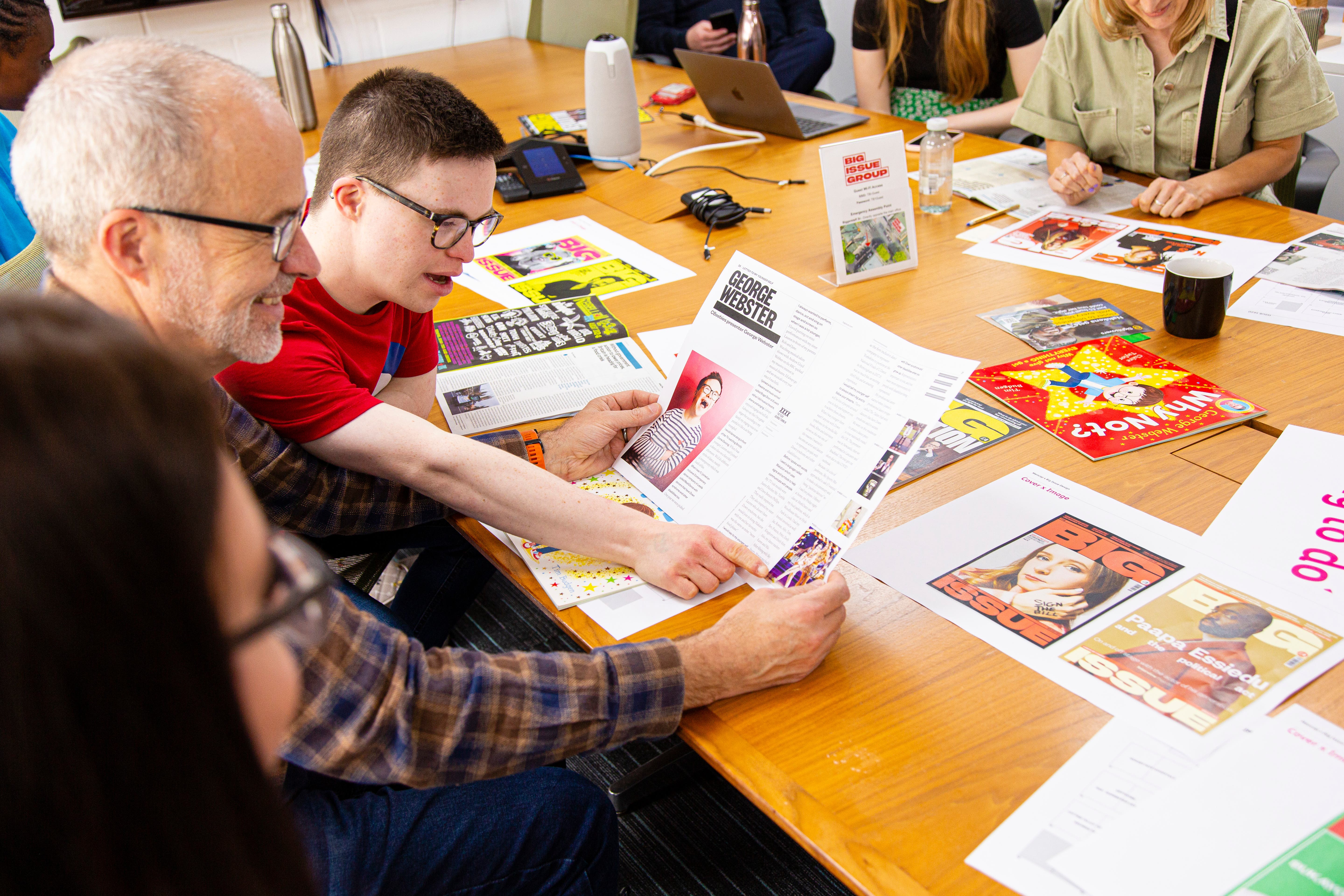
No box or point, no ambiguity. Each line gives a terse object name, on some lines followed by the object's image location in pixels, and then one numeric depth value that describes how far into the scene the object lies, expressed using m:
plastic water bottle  1.92
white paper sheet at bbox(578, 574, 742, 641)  1.02
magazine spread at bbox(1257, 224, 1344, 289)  1.55
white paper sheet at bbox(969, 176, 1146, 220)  1.94
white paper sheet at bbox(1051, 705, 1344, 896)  0.68
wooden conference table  0.76
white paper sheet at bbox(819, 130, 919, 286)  1.64
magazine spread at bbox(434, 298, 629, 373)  1.61
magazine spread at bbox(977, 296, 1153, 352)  1.47
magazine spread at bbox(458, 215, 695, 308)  1.82
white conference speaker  2.25
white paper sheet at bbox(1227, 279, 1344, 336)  1.45
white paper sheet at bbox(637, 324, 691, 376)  1.51
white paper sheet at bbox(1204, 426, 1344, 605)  0.96
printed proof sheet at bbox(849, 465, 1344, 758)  0.84
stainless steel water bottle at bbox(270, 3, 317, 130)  2.84
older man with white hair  0.86
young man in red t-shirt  1.18
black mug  1.39
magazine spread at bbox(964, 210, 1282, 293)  1.65
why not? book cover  1.22
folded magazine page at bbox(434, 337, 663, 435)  1.42
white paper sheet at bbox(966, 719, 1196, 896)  0.70
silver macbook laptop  2.41
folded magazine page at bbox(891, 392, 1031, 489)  1.21
